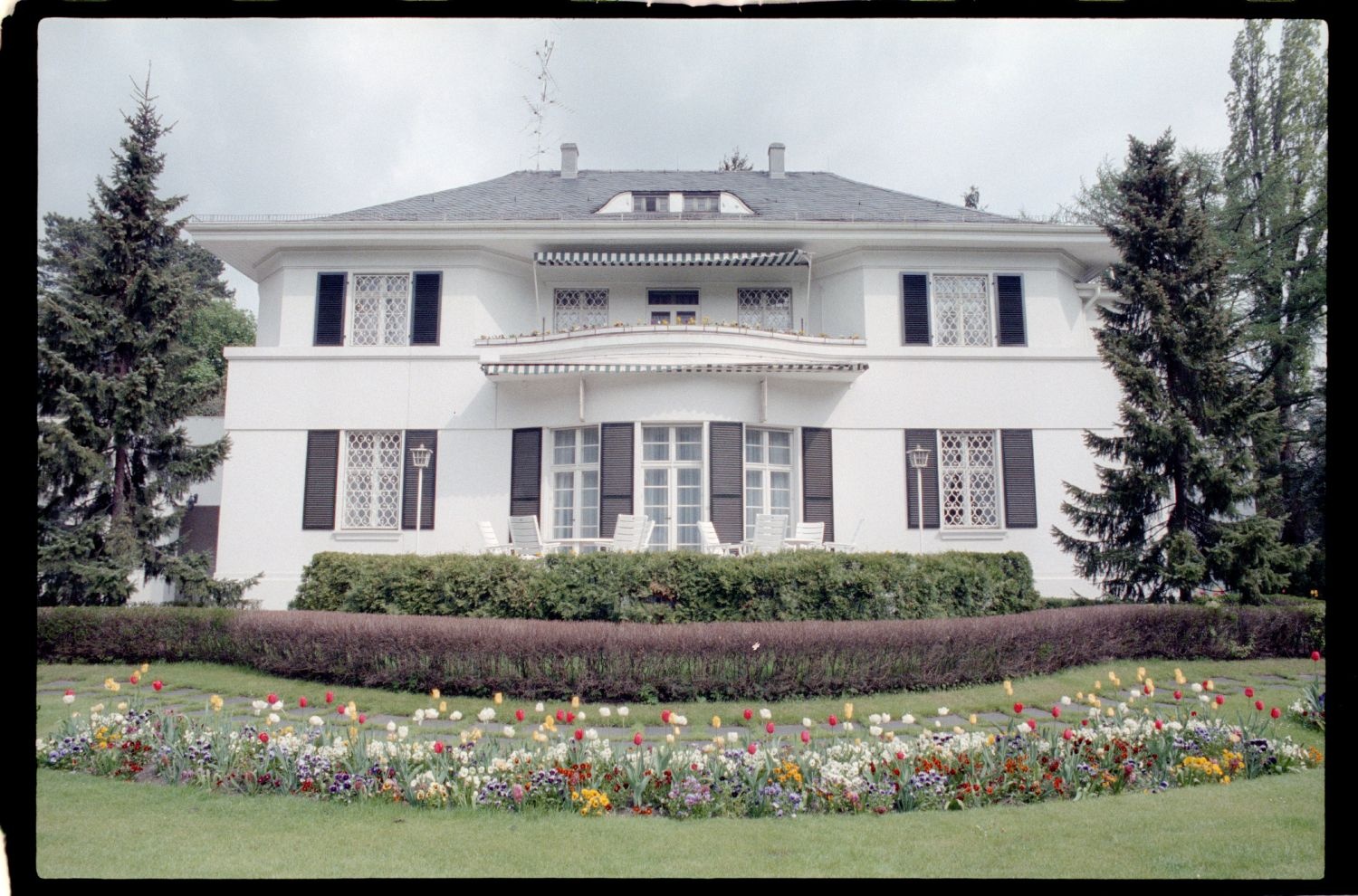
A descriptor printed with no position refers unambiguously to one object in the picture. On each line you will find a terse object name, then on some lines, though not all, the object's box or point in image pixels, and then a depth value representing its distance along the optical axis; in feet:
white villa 54.13
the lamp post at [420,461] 53.83
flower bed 19.44
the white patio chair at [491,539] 48.83
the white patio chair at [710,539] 45.83
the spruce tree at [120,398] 40.37
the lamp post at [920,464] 54.29
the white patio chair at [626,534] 47.21
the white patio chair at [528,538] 48.88
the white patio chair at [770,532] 47.57
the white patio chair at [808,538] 49.35
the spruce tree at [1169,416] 42.24
